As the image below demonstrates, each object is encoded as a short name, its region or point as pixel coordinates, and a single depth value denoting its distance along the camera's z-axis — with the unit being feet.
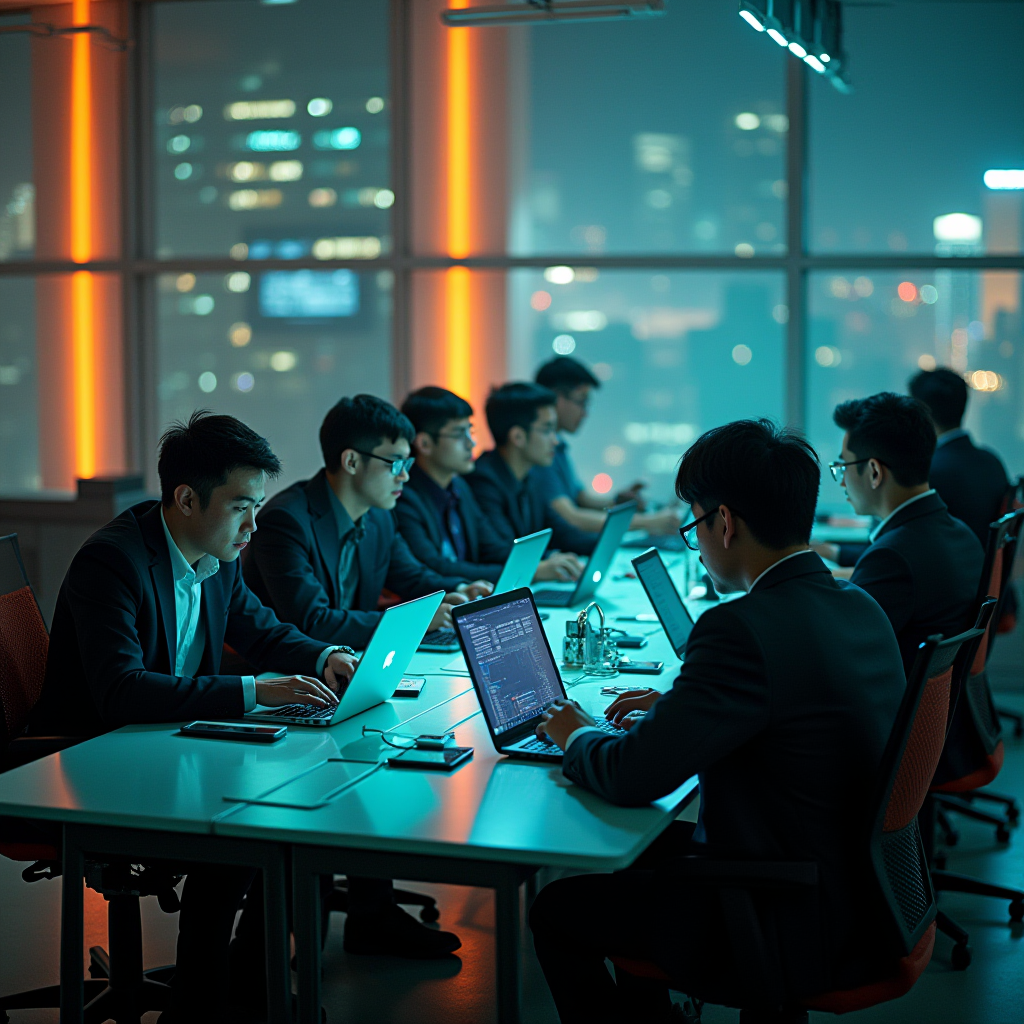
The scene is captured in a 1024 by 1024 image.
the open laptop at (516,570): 10.98
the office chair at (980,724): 10.22
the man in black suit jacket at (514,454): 16.44
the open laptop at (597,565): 12.99
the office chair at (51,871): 7.53
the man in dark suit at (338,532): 10.80
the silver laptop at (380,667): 7.96
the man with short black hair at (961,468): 15.84
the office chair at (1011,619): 14.47
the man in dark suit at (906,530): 9.65
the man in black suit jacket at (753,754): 6.05
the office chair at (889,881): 5.96
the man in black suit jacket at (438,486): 14.25
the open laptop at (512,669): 7.36
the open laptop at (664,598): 10.19
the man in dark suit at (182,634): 7.65
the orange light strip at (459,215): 21.57
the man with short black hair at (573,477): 18.24
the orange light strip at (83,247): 23.09
